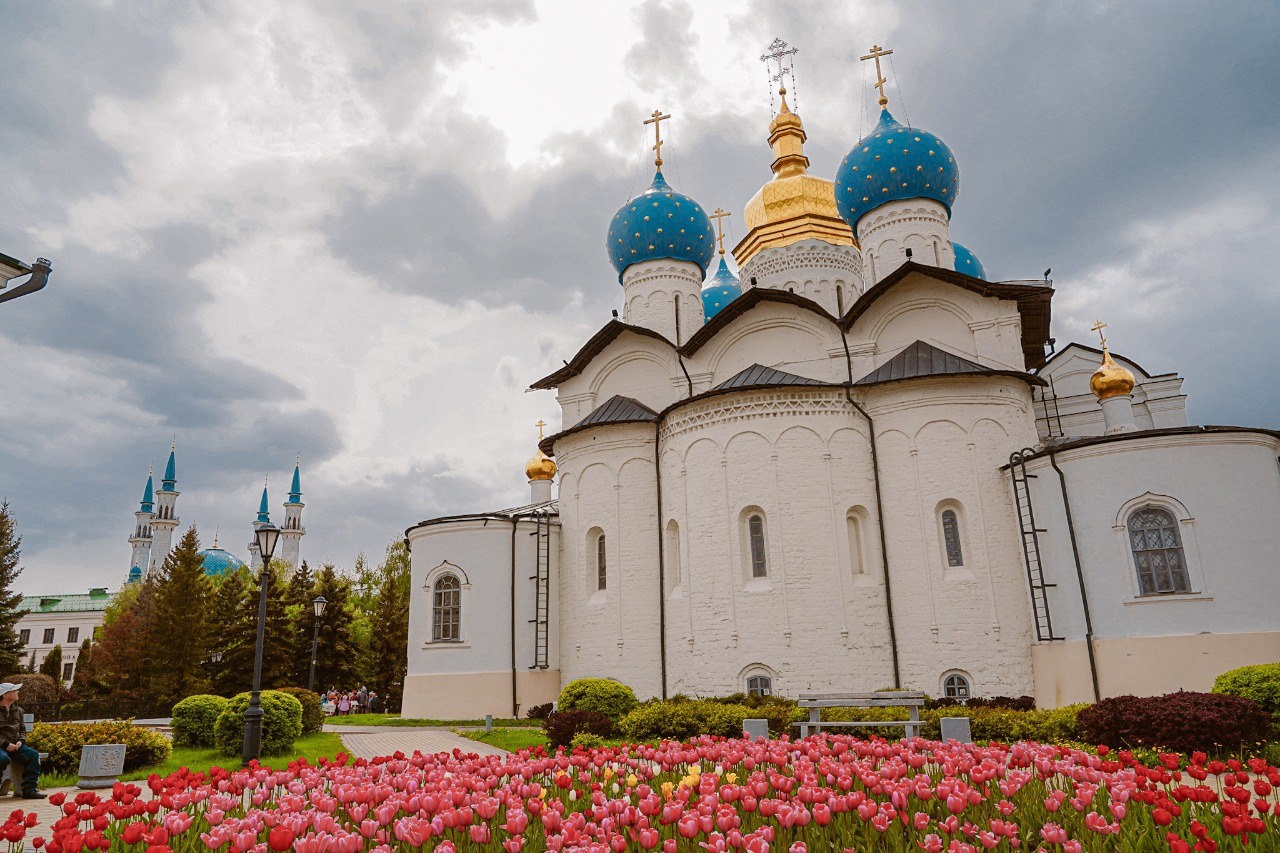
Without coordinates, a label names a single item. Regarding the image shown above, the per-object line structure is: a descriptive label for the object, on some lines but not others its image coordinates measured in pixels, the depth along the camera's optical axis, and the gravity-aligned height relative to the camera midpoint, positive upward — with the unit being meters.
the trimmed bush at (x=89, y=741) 10.55 -0.75
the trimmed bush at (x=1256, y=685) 9.70 -0.48
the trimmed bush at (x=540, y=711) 18.92 -1.00
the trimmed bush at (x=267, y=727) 12.32 -0.75
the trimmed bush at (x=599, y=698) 14.33 -0.56
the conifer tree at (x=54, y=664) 39.09 +0.82
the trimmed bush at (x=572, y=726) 11.89 -0.86
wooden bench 11.16 -0.64
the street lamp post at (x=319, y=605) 20.97 +1.66
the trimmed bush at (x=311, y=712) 16.55 -0.74
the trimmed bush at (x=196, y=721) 13.38 -0.67
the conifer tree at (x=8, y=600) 29.47 +2.94
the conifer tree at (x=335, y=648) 29.30 +0.83
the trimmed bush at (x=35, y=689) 24.62 -0.19
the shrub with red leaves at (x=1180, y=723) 8.70 -0.81
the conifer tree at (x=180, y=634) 29.67 +1.53
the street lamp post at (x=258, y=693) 10.80 -0.23
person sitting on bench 8.42 -0.59
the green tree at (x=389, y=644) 30.77 +0.96
